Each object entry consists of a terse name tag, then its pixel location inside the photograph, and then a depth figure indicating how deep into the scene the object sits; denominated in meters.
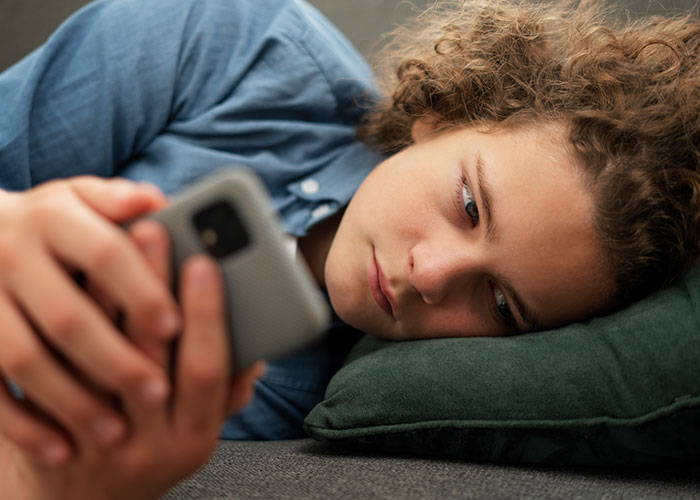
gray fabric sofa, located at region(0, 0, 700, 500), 0.50
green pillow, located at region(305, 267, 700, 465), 0.55
